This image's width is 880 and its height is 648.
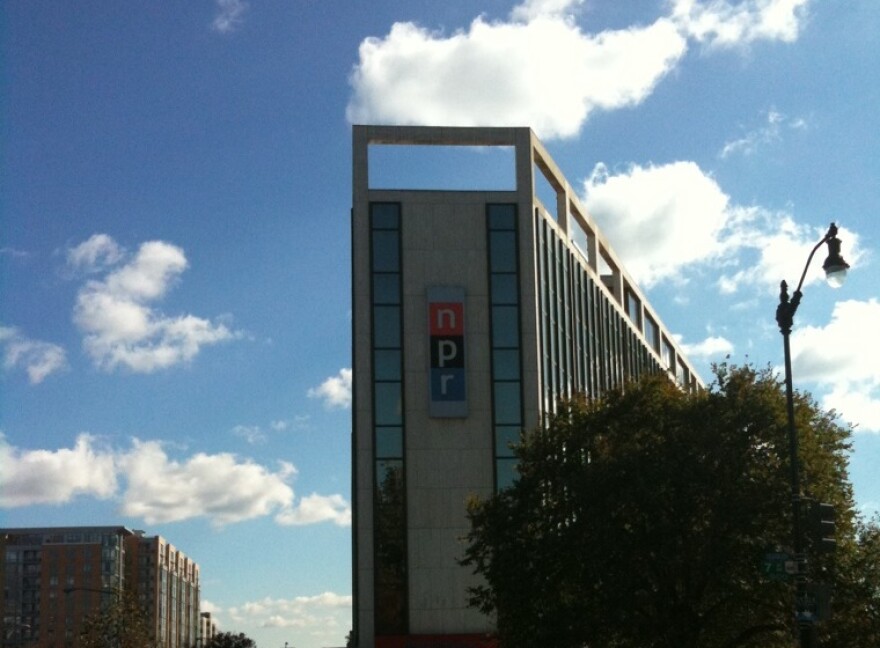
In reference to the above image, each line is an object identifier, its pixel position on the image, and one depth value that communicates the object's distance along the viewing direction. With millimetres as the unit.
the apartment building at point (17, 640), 176812
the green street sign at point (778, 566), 25359
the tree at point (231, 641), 108938
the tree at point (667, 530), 36781
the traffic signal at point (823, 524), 24859
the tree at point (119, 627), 67688
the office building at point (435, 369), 57531
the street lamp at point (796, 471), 25297
